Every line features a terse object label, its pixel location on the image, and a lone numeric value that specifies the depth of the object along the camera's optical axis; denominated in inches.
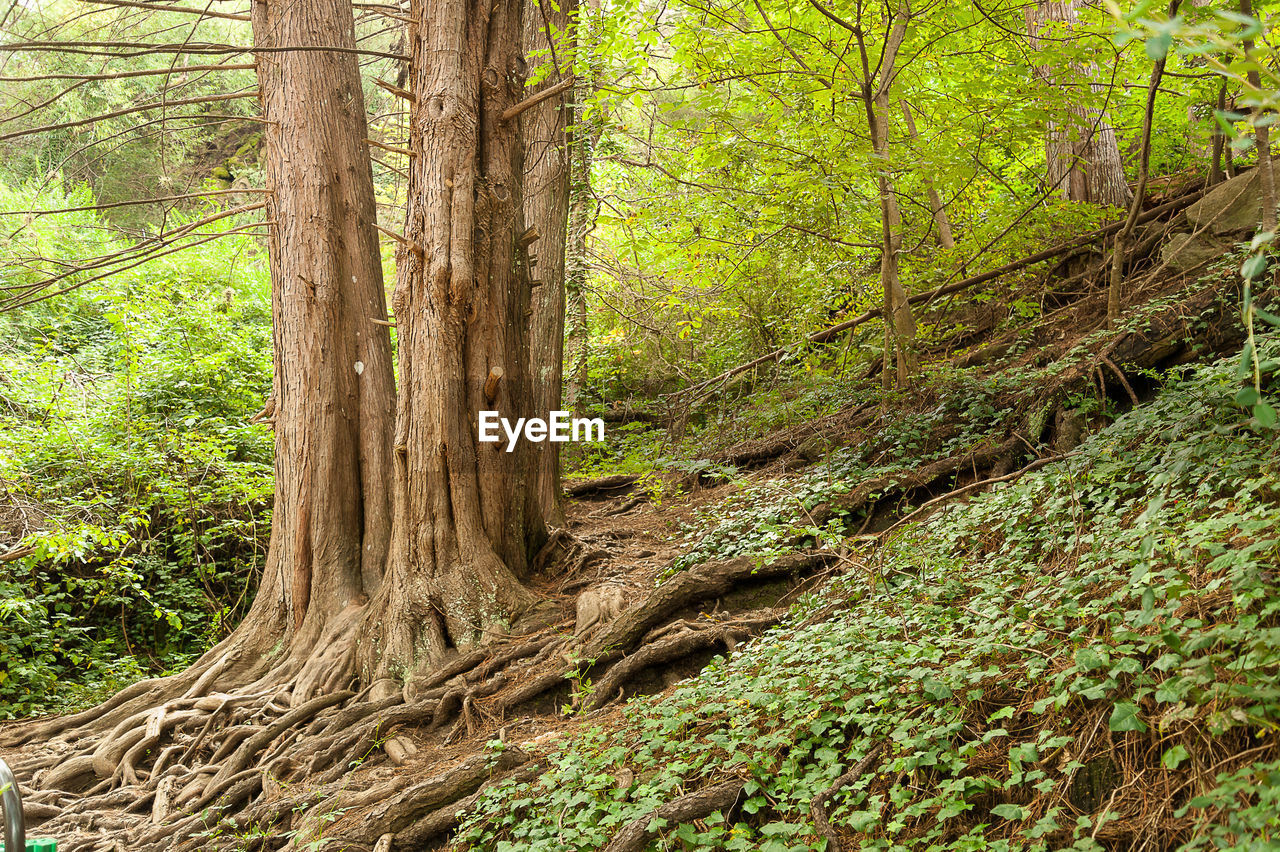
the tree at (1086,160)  319.3
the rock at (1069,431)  202.8
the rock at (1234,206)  229.9
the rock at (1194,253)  236.2
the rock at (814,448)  287.9
